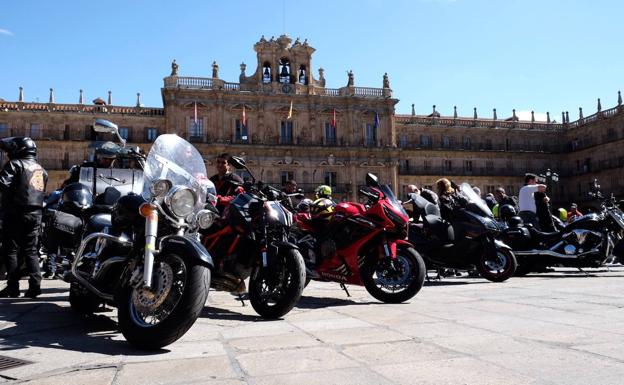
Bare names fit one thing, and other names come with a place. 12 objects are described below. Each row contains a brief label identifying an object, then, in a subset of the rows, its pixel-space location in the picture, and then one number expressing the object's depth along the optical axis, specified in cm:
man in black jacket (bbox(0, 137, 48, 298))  565
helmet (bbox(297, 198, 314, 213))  701
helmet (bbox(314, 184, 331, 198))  680
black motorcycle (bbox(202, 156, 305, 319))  426
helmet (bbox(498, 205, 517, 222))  920
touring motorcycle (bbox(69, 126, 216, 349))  301
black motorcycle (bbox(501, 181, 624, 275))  842
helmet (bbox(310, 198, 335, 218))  583
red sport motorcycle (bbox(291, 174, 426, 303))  527
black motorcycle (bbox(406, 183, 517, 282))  729
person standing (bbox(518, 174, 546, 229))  927
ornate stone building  4175
